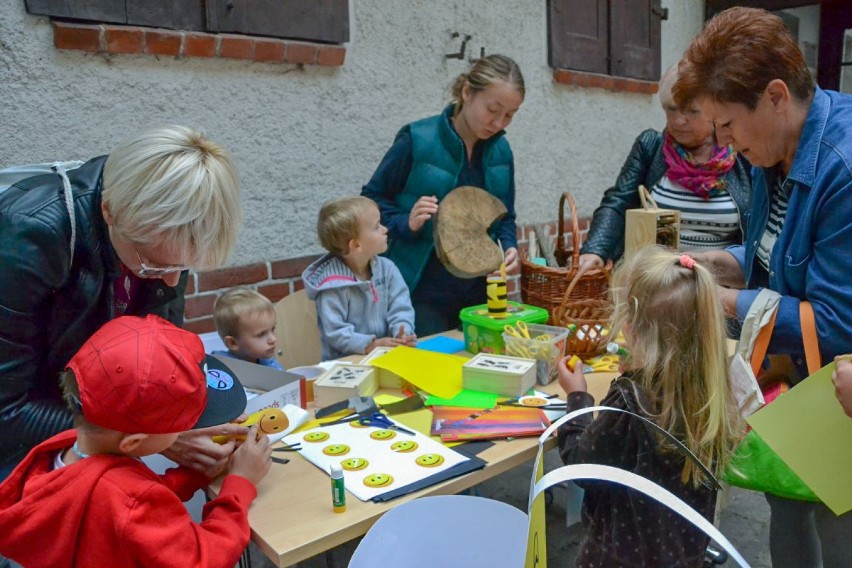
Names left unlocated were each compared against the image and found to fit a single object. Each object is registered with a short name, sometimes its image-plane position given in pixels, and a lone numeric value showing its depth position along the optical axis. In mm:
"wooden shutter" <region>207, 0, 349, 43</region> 2799
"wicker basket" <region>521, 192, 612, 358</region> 2193
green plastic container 2213
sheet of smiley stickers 1461
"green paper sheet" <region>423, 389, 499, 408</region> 1875
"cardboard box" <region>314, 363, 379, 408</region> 1894
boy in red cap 1171
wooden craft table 1273
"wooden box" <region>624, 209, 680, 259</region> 2332
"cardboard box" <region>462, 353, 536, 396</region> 1913
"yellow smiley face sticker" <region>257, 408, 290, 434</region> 1598
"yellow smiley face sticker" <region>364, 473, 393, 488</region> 1442
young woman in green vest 2709
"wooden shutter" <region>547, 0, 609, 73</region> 4336
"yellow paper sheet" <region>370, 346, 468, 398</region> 1981
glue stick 1342
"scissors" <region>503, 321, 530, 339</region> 2131
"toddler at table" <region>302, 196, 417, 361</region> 2514
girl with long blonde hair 1452
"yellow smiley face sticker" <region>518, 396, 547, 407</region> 1869
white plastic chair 1346
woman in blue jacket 1485
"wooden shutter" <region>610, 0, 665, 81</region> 4750
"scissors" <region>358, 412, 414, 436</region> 1743
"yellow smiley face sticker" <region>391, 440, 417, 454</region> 1602
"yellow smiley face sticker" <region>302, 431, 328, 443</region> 1683
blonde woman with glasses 1384
